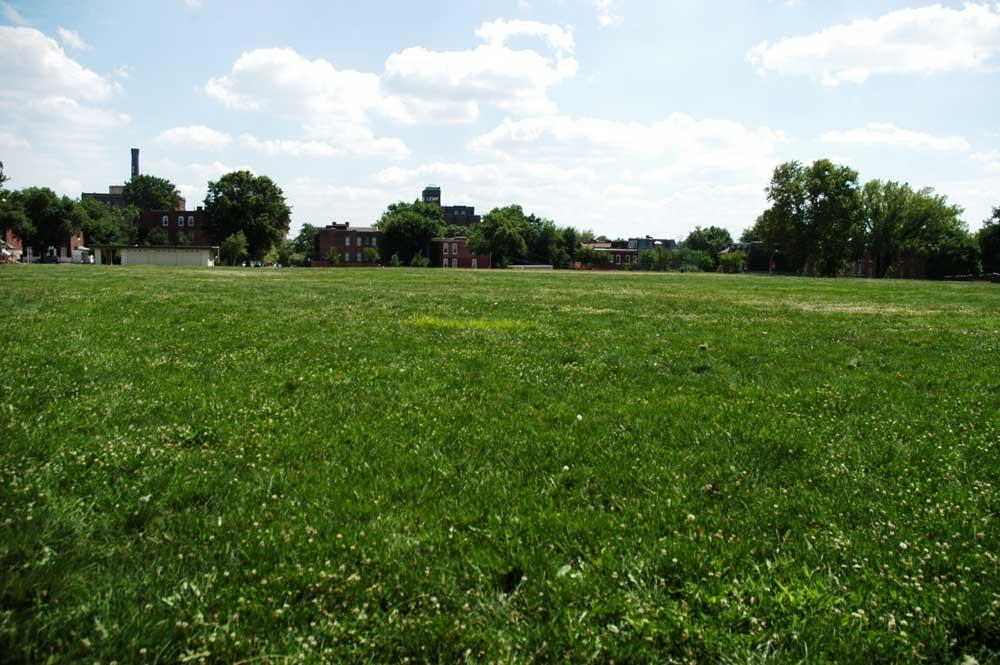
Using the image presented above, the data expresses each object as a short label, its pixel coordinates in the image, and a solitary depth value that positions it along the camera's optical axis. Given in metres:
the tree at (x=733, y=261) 156.50
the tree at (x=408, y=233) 143.75
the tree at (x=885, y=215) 100.19
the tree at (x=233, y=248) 106.38
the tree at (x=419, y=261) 133.75
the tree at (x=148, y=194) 176.12
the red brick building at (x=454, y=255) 148.62
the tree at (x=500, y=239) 143.75
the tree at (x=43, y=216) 107.88
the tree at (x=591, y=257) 169.00
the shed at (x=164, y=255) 93.44
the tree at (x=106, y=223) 124.45
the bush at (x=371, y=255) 138.75
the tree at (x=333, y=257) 138.12
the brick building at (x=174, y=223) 145.38
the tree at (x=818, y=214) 98.38
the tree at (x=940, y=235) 98.44
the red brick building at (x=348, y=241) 154.88
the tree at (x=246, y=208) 116.69
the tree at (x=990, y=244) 93.00
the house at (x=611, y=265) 175.10
